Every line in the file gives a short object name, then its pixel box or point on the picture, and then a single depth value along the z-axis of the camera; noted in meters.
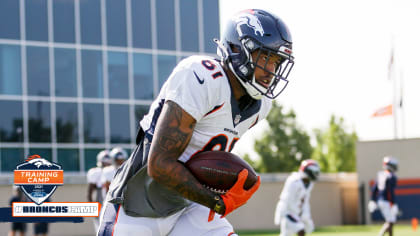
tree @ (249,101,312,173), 46.16
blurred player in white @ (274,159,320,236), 11.15
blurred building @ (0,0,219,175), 17.83
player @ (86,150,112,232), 11.10
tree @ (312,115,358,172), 52.81
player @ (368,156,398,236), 13.38
